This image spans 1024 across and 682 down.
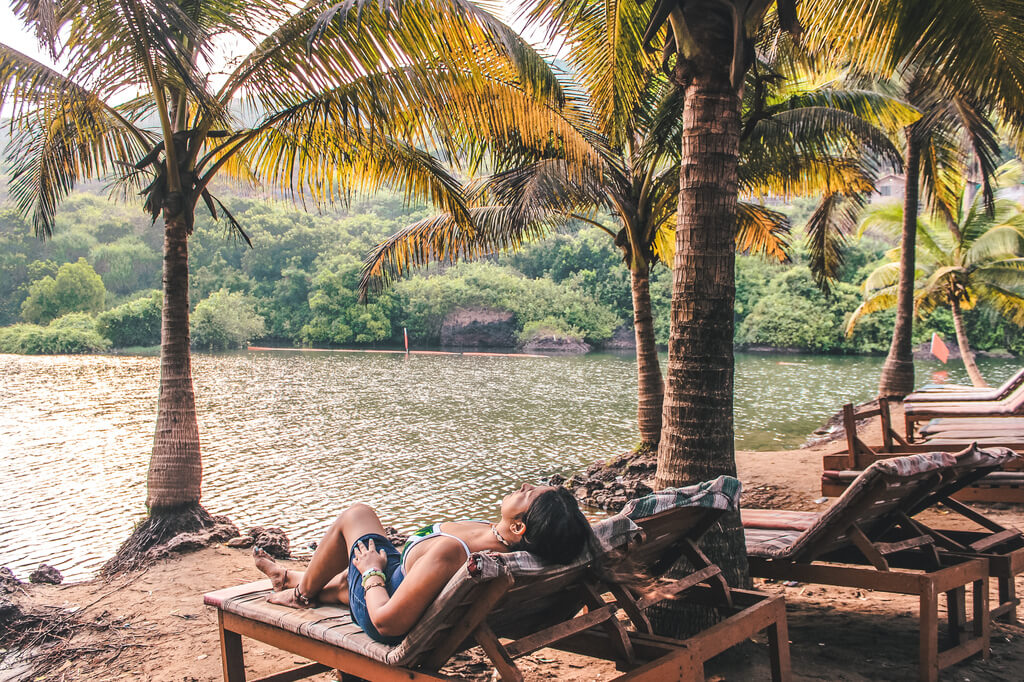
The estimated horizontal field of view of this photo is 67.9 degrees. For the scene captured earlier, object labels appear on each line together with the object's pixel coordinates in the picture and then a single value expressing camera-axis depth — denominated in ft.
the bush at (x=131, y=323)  172.24
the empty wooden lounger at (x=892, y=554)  10.39
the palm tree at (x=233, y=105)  20.52
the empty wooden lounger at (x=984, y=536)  11.95
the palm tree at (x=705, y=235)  12.87
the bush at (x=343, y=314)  182.50
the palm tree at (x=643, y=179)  34.50
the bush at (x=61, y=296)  189.67
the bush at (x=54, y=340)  164.04
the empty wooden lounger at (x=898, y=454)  17.15
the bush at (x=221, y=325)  173.78
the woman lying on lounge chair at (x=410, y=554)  8.27
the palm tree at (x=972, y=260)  62.18
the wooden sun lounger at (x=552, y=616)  7.76
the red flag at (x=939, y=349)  56.80
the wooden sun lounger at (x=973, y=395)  31.42
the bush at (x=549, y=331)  164.55
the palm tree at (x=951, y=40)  17.28
